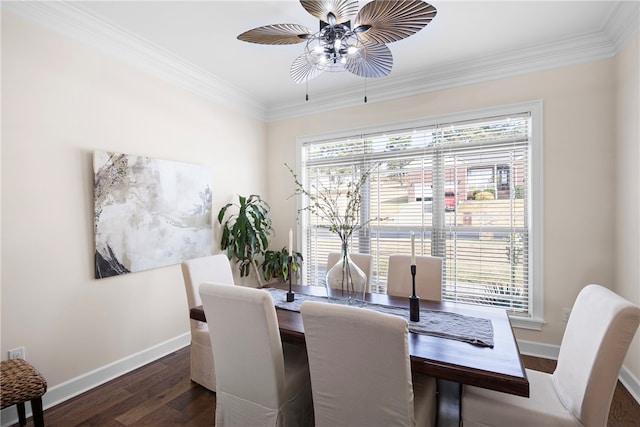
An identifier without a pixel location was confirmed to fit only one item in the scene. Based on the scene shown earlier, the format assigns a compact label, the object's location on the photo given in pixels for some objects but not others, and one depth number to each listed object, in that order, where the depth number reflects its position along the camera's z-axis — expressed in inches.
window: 110.9
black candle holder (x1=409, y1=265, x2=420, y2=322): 68.7
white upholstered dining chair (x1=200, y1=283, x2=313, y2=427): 57.9
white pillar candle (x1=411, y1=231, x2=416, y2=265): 69.2
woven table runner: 59.4
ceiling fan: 64.3
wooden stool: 63.3
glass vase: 79.2
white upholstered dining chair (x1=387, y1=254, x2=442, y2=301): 93.2
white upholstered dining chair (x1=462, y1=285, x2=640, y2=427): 46.4
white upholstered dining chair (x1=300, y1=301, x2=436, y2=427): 45.9
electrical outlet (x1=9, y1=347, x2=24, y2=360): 76.2
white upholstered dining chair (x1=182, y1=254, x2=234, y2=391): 89.5
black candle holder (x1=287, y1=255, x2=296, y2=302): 85.4
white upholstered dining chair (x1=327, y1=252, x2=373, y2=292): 100.9
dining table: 47.2
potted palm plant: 133.2
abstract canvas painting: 94.5
